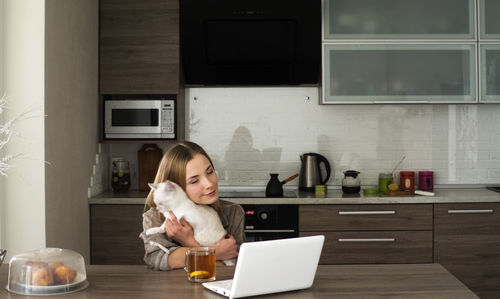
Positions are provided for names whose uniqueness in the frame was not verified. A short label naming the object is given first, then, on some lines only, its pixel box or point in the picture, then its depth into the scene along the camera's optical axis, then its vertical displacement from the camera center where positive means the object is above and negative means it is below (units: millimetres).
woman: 2061 -156
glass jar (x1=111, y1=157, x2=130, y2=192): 4141 -160
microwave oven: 4086 +235
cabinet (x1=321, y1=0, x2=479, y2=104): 3998 +667
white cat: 2043 -204
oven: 3758 -424
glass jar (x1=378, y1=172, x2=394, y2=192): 4188 -199
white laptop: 1609 -317
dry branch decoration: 2991 +189
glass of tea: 1807 -333
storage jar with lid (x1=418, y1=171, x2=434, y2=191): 4207 -200
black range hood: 3961 +740
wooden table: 1684 -391
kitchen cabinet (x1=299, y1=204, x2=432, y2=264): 3756 -488
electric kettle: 4141 -139
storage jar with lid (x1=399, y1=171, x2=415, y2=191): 4152 -203
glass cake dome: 1700 -344
